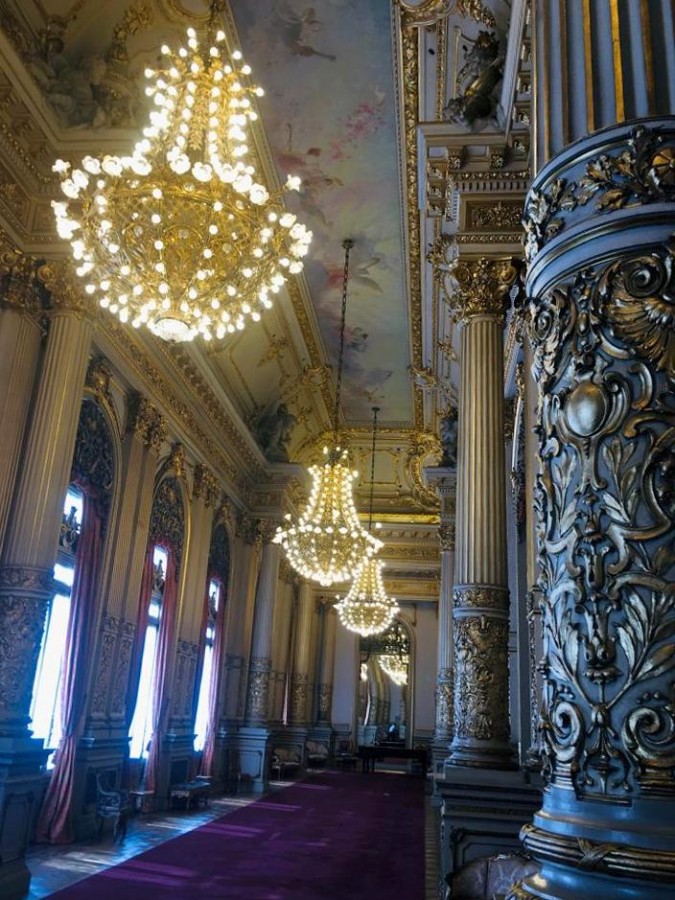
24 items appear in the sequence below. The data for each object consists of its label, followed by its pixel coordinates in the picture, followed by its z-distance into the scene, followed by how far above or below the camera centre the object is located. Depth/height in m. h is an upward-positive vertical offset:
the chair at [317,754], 20.19 -1.15
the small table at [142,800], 9.84 -1.32
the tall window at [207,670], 13.62 +0.53
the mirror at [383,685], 24.25 +0.81
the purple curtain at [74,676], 8.19 +0.19
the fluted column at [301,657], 19.61 +1.23
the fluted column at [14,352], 7.18 +3.06
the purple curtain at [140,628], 10.20 +0.89
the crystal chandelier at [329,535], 9.98 +2.14
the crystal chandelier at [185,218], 5.14 +3.12
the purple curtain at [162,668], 11.11 +0.43
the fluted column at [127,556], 9.46 +1.74
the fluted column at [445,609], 13.27 +1.85
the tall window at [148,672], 10.82 +0.35
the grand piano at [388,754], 19.70 -1.01
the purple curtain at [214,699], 13.52 +0.05
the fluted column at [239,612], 15.09 +1.73
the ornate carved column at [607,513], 1.25 +0.37
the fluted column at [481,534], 5.73 +1.39
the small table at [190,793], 11.20 -1.29
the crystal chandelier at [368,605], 15.41 +2.05
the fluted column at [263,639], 15.41 +1.27
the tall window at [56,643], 8.36 +0.52
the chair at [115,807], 8.48 -1.17
